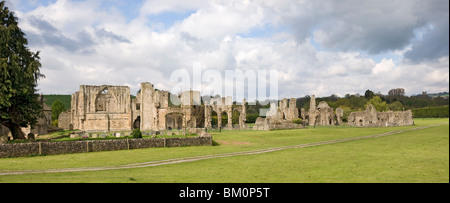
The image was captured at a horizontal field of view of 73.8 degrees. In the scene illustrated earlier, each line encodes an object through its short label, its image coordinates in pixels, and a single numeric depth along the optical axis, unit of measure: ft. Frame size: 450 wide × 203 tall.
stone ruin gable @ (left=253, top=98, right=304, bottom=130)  152.41
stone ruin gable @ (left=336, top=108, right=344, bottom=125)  235.07
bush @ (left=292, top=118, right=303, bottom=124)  192.93
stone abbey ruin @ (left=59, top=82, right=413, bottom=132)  170.09
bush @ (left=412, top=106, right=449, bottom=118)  239.95
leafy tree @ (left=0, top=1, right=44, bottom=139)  83.81
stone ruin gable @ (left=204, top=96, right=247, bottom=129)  170.60
